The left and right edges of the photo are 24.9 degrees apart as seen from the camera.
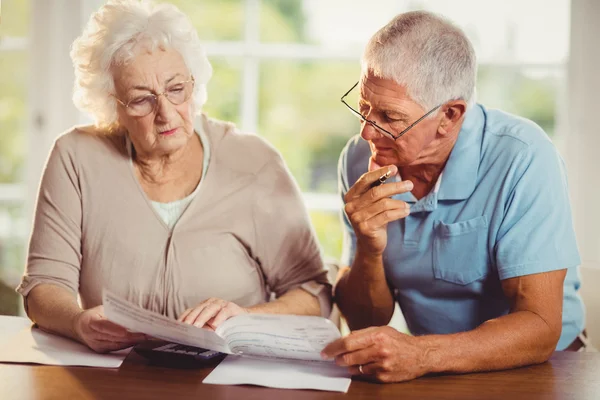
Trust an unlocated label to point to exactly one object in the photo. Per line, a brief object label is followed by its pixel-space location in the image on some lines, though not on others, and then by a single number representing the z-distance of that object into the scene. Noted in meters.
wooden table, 1.79
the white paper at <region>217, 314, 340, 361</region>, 1.90
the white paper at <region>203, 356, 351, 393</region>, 1.82
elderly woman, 2.14
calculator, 1.88
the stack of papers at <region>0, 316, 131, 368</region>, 1.89
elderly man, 1.87
